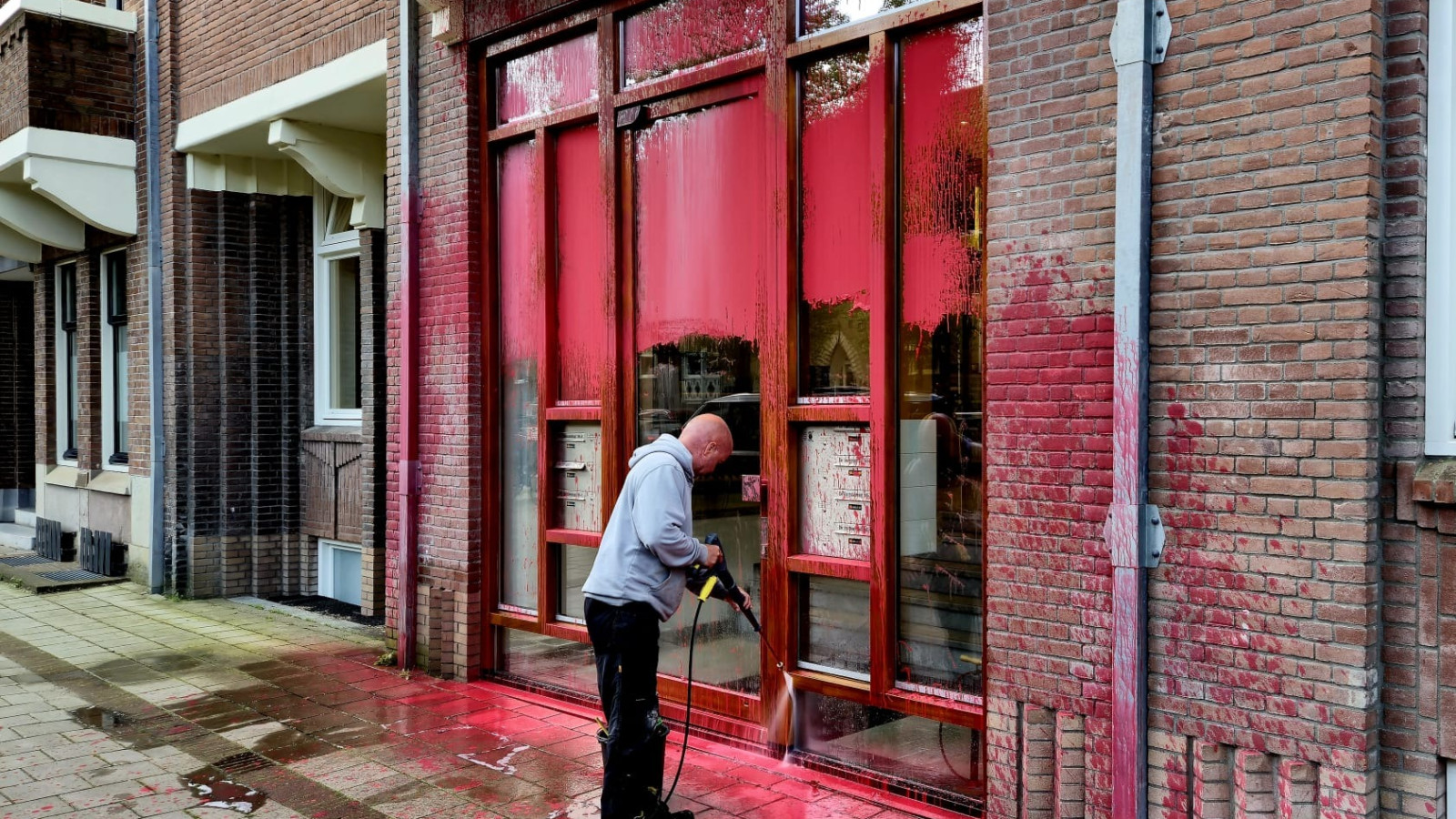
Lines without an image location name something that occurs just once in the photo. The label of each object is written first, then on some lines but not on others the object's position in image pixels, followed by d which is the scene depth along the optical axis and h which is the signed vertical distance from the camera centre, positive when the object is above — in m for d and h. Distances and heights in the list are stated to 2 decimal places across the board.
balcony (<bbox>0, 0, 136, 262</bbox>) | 11.11 +2.81
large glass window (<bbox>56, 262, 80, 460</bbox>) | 14.11 +0.39
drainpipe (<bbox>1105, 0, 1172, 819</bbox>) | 4.26 +0.05
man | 4.85 -0.94
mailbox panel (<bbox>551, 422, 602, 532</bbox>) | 7.11 -0.53
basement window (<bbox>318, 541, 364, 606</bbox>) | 10.89 -1.70
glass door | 6.11 +0.45
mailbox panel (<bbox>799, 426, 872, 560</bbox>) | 5.58 -0.49
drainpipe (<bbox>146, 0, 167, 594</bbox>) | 11.24 +0.92
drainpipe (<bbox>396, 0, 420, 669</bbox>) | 7.90 +0.35
